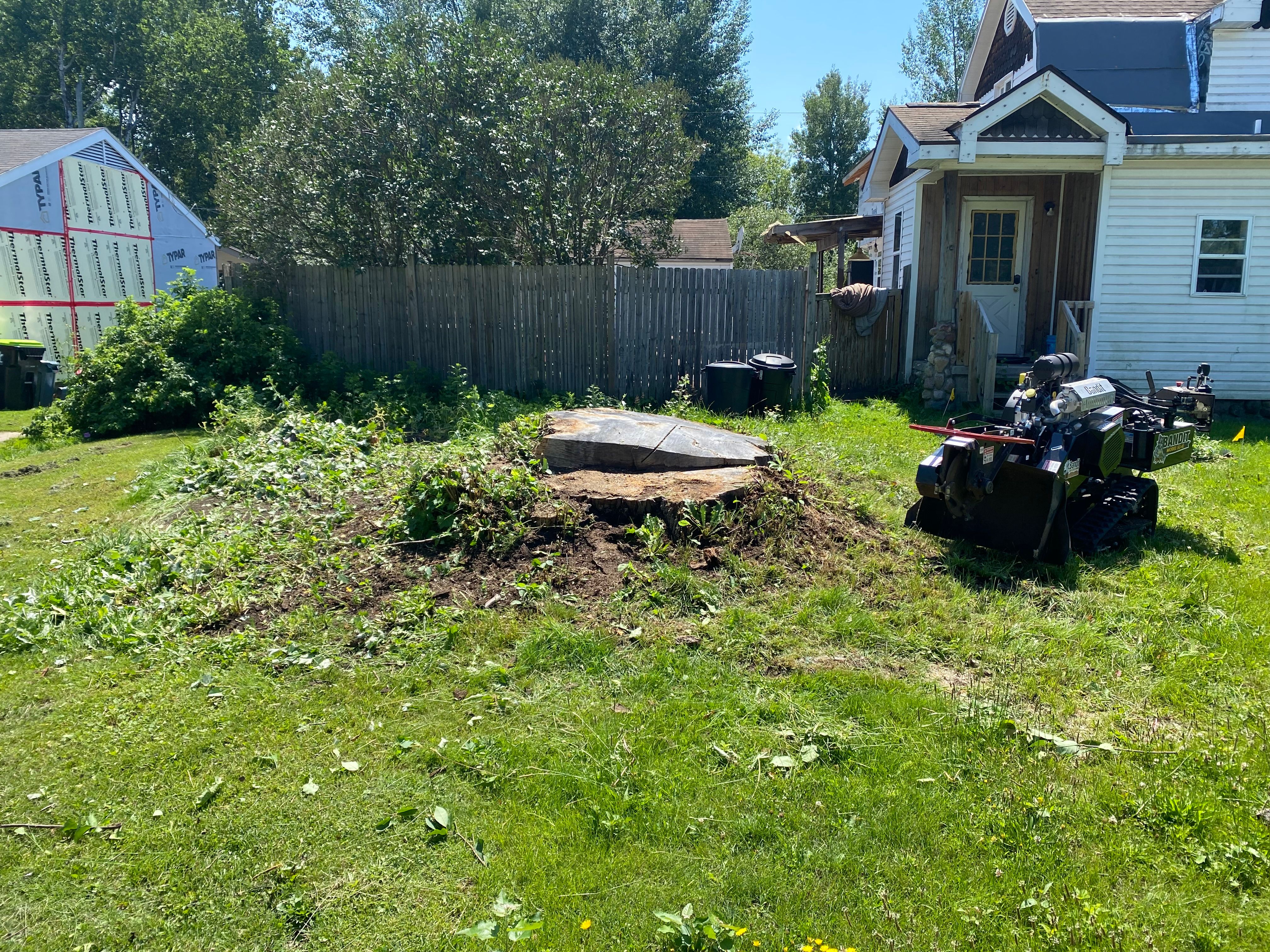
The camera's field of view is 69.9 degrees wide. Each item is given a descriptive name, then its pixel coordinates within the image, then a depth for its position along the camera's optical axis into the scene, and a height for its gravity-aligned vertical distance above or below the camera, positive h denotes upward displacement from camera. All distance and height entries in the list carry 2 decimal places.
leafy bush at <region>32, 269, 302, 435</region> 11.43 -0.93
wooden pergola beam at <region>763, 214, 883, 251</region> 17.30 +0.96
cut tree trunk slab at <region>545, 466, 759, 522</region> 5.99 -1.37
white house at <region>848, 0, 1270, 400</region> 12.34 +1.17
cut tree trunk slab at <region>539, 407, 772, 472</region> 6.74 -1.22
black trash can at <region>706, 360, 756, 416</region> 11.14 -1.26
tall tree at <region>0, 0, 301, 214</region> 36.81 +8.91
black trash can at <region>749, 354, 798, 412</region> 11.24 -1.25
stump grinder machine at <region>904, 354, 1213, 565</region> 5.68 -1.18
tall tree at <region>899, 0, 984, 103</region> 39.53 +10.13
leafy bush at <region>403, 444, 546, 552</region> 5.82 -1.42
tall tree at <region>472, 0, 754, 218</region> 30.52 +7.93
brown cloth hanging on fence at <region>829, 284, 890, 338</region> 13.38 -0.34
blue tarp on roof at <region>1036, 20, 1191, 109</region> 14.72 +3.50
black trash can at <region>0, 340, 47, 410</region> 14.48 -1.22
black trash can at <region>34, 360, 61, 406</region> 14.75 -1.46
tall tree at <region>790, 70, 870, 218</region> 40.59 +6.21
